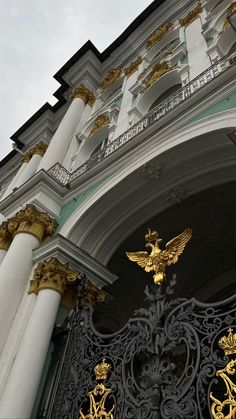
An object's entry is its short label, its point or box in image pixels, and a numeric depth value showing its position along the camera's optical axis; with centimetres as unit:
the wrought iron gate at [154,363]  429
